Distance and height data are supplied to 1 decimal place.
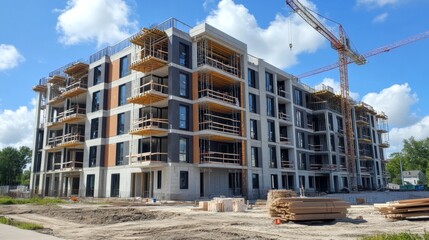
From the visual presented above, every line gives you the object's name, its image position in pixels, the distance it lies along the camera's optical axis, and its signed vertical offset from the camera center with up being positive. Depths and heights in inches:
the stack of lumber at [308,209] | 585.6 -41.8
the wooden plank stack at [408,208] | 586.0 -41.8
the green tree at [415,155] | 4335.6 +347.7
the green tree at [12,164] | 3526.1 +226.7
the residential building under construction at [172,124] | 1274.6 +262.4
